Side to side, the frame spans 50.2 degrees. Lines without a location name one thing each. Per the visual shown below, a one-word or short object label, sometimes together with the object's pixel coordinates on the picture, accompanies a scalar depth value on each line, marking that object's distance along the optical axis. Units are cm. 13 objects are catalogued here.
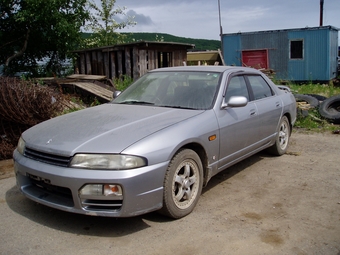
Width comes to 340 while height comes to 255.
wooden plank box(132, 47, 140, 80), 1198
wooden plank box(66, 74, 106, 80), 1097
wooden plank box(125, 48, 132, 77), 1216
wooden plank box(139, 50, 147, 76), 1207
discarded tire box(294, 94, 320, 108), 956
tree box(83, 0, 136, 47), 1783
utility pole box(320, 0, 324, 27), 2631
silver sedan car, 334
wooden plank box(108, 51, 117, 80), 1269
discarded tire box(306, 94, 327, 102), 1050
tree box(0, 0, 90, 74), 1180
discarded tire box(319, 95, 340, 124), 880
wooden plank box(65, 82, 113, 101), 891
